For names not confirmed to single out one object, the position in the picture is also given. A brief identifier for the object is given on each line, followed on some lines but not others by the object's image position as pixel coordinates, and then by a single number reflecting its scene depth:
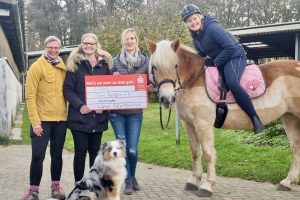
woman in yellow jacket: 5.67
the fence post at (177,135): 10.92
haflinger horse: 5.76
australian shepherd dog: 5.12
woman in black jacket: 5.76
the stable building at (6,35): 12.25
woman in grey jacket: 6.20
